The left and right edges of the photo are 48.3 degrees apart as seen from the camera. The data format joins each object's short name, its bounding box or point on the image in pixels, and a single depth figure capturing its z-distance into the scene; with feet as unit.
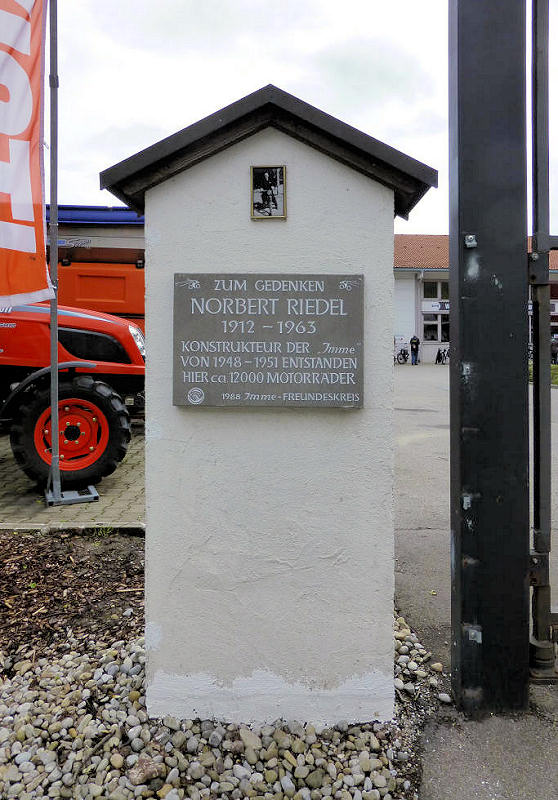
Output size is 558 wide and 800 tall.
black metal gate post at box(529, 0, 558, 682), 8.02
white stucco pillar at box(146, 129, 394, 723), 7.50
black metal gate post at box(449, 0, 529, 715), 7.79
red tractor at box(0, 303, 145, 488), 18.69
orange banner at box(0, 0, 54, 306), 13.50
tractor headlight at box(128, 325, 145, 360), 22.68
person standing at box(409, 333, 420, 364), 114.11
